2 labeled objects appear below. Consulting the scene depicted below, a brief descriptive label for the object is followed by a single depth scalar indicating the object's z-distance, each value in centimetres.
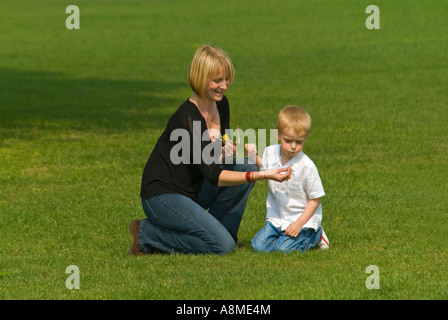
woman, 1276
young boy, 1292
